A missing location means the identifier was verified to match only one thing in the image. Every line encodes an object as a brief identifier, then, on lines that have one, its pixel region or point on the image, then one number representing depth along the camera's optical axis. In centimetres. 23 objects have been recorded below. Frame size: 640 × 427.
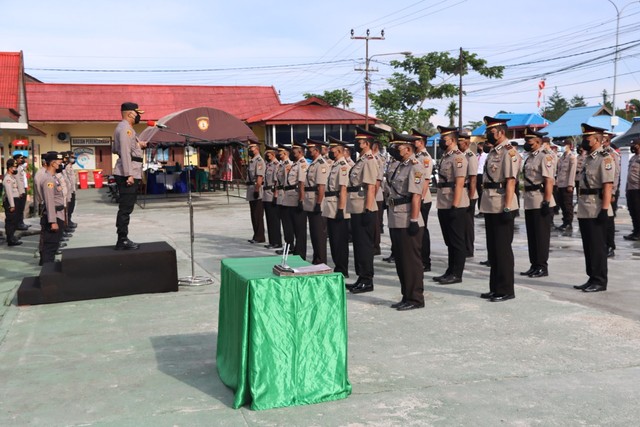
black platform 729
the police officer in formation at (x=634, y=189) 1240
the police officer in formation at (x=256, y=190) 1216
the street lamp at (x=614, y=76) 3250
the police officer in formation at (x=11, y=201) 1230
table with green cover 408
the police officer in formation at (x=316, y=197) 909
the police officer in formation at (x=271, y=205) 1158
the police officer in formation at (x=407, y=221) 678
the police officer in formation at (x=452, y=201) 838
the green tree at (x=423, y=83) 4384
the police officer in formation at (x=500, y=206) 718
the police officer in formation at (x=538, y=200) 867
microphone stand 825
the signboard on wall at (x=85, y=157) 3485
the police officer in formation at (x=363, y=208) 778
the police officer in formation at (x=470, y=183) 937
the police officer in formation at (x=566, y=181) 1273
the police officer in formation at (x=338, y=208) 824
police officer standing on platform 753
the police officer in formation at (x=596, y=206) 759
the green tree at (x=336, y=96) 4897
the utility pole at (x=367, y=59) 4009
